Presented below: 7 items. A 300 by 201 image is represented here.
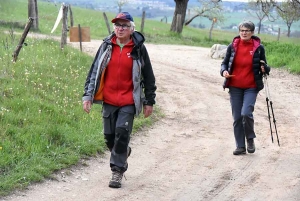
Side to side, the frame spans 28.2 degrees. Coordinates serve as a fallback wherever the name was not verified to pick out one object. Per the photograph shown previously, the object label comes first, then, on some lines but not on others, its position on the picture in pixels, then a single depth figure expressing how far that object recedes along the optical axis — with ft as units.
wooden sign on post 54.65
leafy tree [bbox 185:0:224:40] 171.07
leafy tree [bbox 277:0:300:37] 90.88
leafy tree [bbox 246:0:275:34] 177.14
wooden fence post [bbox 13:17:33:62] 38.96
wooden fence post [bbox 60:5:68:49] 52.42
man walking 22.58
